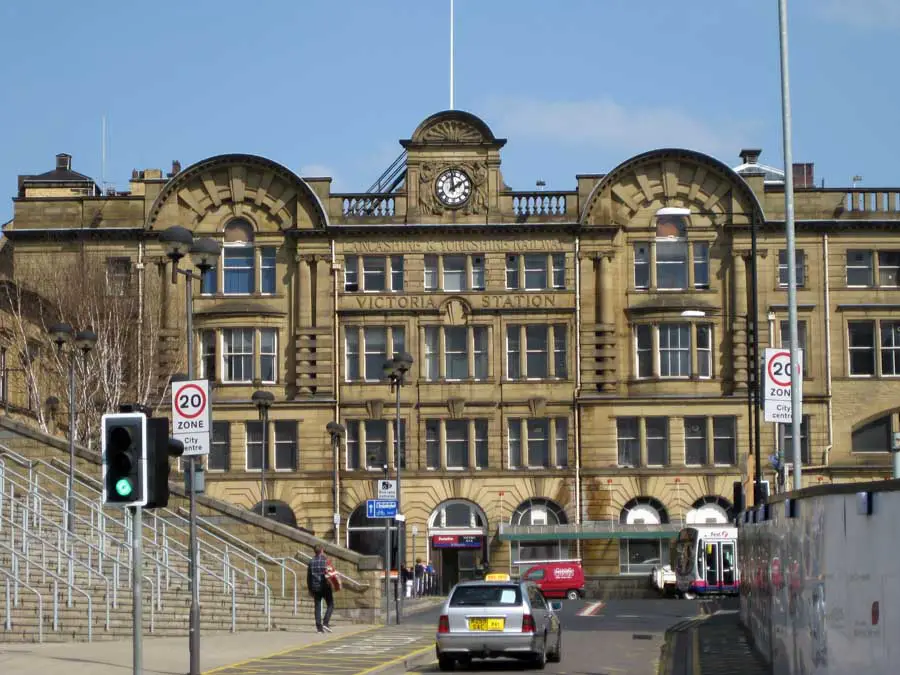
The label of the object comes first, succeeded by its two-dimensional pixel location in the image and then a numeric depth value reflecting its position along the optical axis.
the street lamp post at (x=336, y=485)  71.18
